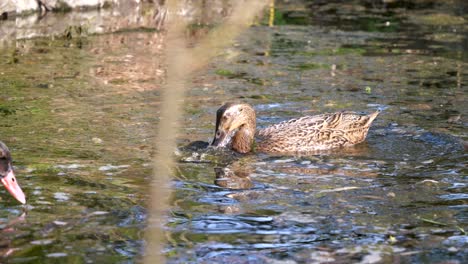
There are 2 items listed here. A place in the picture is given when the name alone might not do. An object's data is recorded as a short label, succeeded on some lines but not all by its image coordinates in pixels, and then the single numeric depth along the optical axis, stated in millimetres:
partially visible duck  13641
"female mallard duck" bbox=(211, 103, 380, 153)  18031
